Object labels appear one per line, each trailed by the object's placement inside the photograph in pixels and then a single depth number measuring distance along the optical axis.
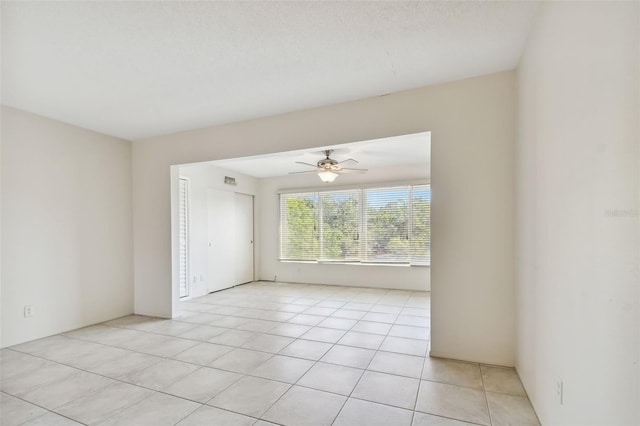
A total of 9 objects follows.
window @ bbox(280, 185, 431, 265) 5.72
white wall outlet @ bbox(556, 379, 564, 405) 1.48
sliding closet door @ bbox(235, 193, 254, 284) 6.57
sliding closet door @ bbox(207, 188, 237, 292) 5.80
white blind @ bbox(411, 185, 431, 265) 5.62
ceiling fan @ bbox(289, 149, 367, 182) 4.60
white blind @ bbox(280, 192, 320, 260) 6.59
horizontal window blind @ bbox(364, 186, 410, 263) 5.80
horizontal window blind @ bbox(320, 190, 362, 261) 6.20
